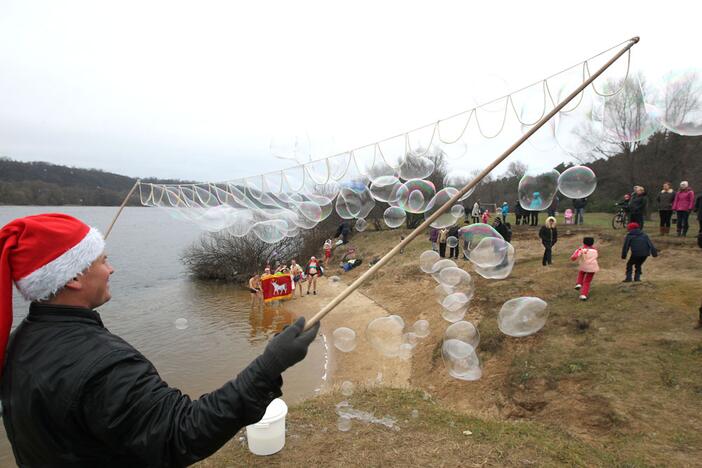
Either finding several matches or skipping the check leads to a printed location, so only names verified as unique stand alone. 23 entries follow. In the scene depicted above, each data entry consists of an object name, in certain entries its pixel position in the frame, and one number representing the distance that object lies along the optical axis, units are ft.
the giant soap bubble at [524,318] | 21.59
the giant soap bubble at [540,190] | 22.07
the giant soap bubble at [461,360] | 24.76
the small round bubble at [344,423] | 19.04
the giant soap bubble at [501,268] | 22.86
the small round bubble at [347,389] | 24.34
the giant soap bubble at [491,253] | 22.44
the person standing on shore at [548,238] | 43.65
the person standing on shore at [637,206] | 37.60
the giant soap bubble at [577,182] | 20.68
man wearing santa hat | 4.12
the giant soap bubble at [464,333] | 27.54
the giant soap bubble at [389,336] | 30.53
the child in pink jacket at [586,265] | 31.27
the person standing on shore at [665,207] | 42.50
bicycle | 60.63
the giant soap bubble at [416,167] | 25.85
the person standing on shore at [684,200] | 39.10
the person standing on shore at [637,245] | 30.96
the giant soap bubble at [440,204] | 25.34
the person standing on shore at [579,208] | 62.08
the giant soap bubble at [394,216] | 30.30
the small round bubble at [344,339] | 27.55
